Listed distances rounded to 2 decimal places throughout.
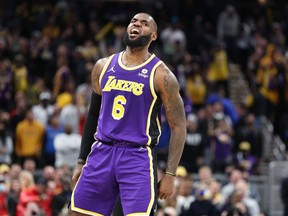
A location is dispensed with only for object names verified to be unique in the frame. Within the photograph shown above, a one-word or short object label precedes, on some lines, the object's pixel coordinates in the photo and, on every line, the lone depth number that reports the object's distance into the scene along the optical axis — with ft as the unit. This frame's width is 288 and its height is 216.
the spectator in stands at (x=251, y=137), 66.80
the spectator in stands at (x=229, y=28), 85.46
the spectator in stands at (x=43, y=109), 65.16
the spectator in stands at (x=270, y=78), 76.02
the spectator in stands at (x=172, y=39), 81.66
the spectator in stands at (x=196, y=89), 74.38
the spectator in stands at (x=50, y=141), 63.16
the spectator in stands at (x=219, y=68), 79.51
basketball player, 29.66
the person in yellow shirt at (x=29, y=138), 63.10
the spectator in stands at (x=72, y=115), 64.54
